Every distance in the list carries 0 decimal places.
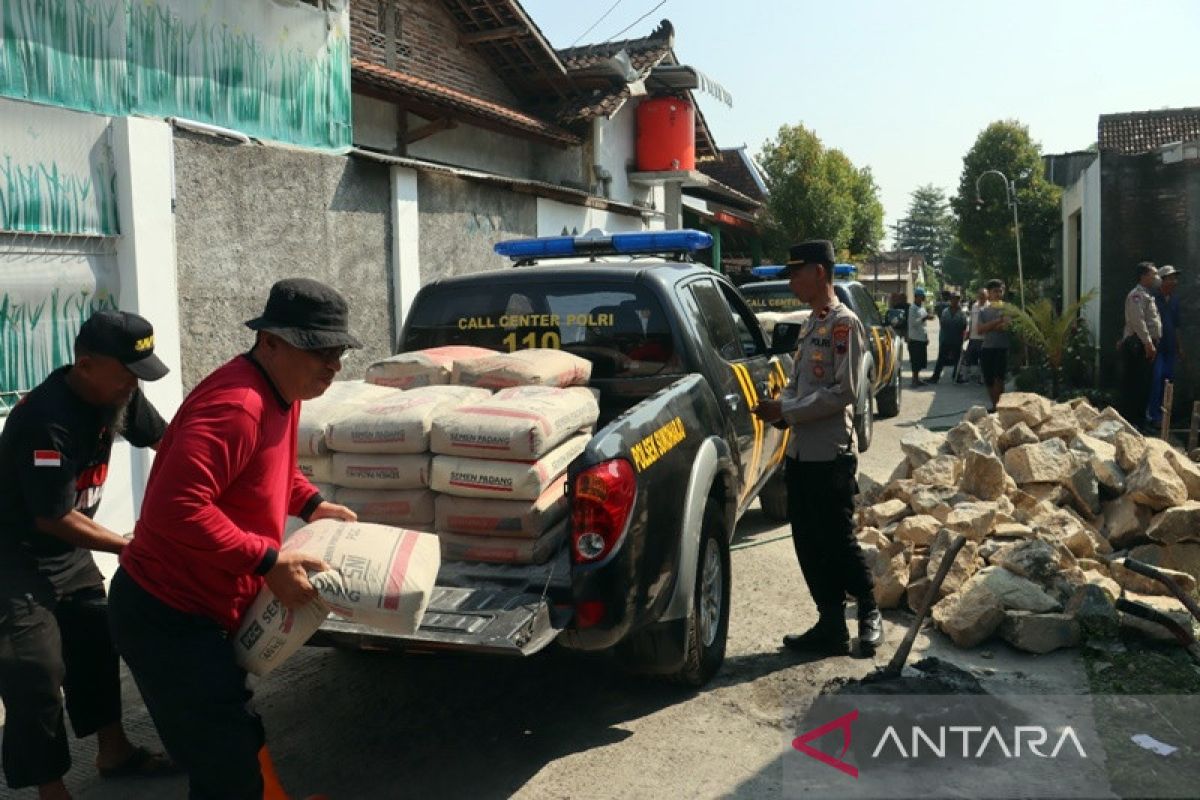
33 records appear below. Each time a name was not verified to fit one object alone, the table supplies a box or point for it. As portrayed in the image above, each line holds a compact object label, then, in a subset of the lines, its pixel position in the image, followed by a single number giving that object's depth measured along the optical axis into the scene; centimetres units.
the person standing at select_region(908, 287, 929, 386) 1773
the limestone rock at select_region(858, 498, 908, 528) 626
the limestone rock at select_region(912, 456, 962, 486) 655
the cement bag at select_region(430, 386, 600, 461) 369
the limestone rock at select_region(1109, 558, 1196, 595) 497
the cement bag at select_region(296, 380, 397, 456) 394
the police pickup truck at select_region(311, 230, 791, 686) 342
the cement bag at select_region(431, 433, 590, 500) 369
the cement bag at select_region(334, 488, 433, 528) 387
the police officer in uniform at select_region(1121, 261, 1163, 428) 1086
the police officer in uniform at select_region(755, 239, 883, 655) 470
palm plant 1342
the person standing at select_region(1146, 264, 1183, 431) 1098
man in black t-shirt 320
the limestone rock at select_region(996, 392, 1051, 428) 748
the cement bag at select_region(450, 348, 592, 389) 436
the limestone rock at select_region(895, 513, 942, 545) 564
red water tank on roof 1983
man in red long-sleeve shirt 251
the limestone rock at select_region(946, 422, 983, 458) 698
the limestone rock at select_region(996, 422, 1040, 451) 695
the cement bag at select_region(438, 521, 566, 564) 375
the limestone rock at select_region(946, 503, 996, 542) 555
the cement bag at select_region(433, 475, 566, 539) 374
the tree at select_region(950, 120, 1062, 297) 3259
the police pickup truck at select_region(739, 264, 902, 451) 1014
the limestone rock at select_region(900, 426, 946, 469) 692
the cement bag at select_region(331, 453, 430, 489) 384
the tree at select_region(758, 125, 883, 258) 2884
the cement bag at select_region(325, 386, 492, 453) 383
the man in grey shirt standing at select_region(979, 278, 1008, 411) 1224
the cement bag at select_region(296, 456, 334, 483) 398
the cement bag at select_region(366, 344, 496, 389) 459
